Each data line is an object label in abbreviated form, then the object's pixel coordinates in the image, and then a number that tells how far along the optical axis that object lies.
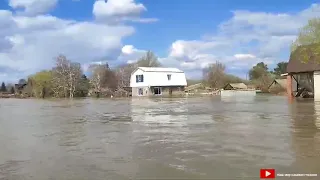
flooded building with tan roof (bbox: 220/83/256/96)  47.24
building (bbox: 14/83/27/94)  67.60
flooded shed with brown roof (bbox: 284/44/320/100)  24.16
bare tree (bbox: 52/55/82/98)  55.44
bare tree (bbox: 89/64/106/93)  59.91
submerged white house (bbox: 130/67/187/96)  53.30
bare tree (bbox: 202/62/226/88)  67.78
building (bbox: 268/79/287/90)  46.74
